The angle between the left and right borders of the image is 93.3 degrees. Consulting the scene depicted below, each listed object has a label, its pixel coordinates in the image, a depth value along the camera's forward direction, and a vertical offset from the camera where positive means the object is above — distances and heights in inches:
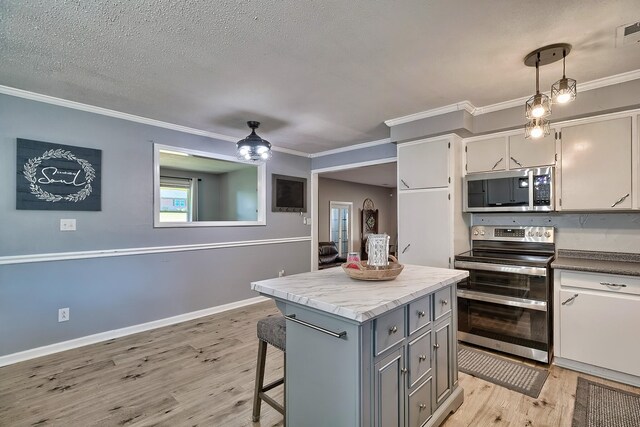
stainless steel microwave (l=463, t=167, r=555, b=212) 113.0 +10.2
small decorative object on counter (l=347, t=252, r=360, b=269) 73.2 -10.9
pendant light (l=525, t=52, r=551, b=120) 76.2 +27.8
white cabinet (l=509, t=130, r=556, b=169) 113.1 +25.2
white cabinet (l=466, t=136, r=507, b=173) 124.3 +26.1
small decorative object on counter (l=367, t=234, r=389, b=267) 71.2 -8.2
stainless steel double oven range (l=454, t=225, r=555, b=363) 102.5 -28.5
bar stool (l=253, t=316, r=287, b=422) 70.4 -30.6
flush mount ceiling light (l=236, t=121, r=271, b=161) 136.7 +31.8
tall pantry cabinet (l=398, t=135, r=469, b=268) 126.9 +6.1
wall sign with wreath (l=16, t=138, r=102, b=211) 107.3 +15.0
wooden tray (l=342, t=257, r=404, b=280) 67.9 -12.7
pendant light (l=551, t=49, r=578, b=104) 73.3 +30.6
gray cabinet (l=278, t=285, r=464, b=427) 51.4 -28.8
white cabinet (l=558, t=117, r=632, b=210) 100.0 +17.5
